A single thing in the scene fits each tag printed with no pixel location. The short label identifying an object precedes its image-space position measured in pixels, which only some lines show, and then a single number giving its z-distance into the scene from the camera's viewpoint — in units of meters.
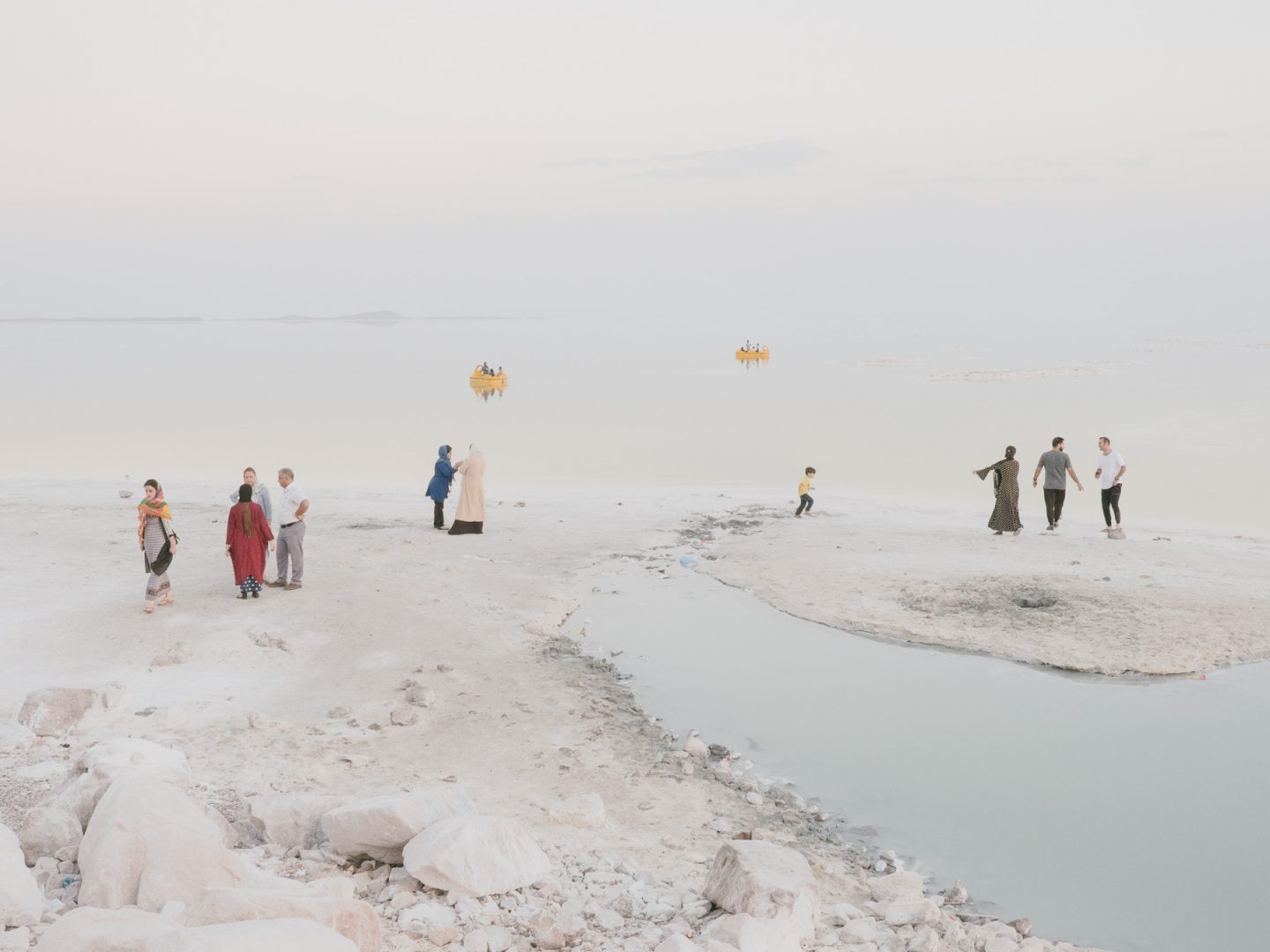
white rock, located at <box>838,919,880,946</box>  5.77
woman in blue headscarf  17.12
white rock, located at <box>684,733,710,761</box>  8.70
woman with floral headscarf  11.51
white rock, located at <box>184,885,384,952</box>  4.75
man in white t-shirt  17.28
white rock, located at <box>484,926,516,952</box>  5.46
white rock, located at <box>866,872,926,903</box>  6.45
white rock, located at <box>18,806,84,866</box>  6.06
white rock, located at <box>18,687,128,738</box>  8.27
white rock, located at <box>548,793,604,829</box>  7.12
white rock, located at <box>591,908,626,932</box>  5.72
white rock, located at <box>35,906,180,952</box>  4.48
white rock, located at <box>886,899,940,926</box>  6.03
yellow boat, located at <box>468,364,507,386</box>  59.25
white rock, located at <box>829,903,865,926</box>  6.04
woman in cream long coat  16.59
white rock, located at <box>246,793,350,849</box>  6.49
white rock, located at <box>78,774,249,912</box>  5.32
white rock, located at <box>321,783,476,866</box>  6.07
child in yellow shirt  19.28
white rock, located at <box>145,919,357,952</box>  4.20
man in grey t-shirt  17.25
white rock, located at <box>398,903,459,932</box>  5.57
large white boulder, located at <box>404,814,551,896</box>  5.77
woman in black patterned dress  16.83
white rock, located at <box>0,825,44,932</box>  5.23
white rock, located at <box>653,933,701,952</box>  5.24
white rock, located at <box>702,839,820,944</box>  5.57
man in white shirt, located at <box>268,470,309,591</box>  12.59
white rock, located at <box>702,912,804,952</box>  5.33
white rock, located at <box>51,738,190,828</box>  6.41
